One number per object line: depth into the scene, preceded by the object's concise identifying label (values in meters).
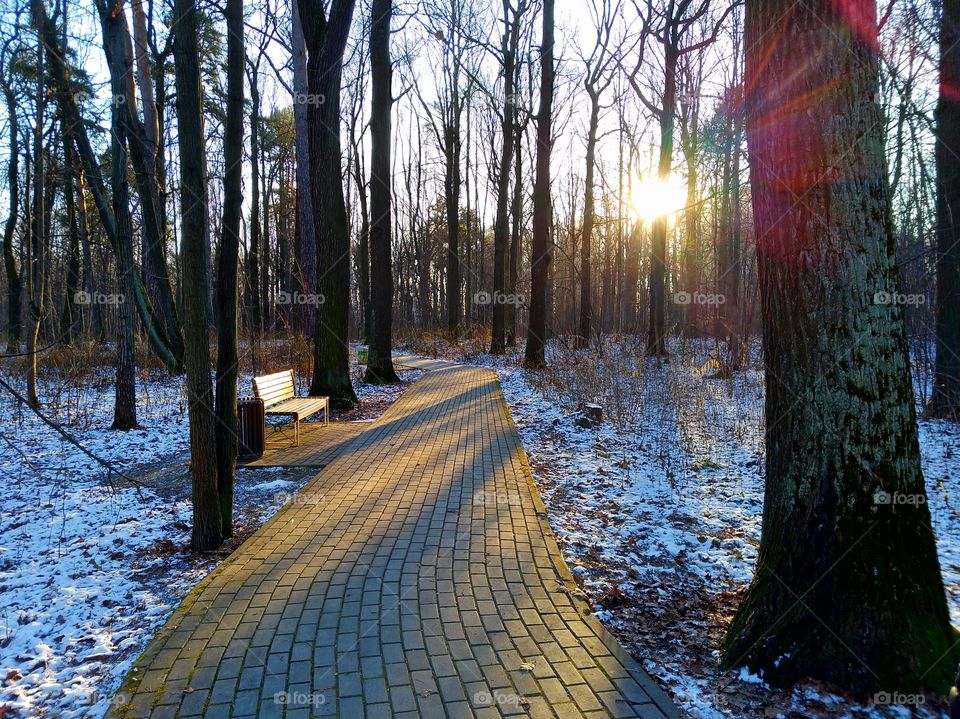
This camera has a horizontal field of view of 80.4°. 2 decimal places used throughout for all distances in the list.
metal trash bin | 7.74
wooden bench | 8.42
